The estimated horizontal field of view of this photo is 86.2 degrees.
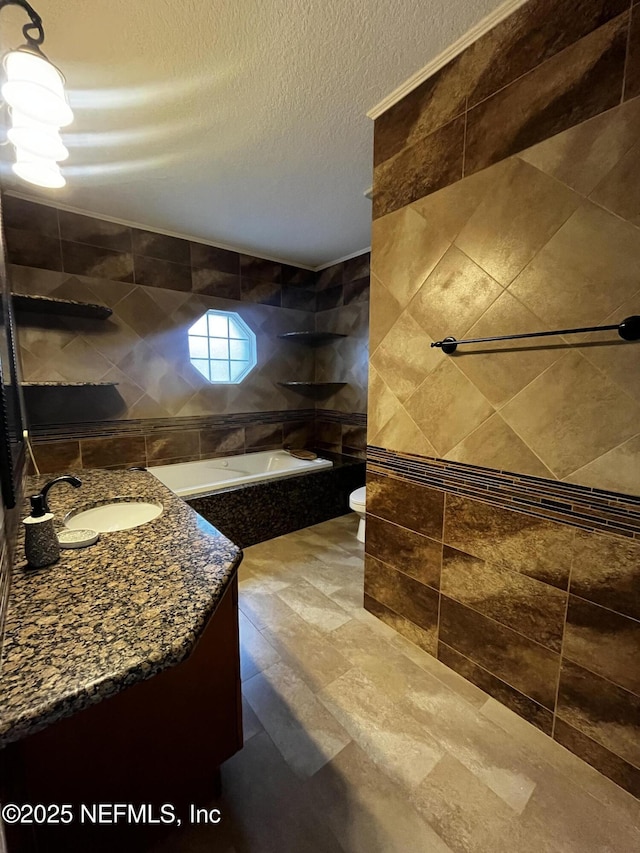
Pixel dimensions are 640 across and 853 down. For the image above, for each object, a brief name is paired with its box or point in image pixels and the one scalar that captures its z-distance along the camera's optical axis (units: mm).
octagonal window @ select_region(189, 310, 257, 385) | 3320
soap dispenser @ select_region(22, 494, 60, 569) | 889
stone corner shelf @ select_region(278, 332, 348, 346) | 3609
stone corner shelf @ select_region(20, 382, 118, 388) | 2279
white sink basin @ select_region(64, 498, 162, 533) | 1405
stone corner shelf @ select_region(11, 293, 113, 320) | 2262
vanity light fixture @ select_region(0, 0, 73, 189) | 862
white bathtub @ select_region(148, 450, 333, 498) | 2844
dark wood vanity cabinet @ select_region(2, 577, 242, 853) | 689
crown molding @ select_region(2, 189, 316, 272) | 2373
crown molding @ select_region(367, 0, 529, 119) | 1188
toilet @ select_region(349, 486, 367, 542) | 2461
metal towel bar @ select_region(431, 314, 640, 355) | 997
